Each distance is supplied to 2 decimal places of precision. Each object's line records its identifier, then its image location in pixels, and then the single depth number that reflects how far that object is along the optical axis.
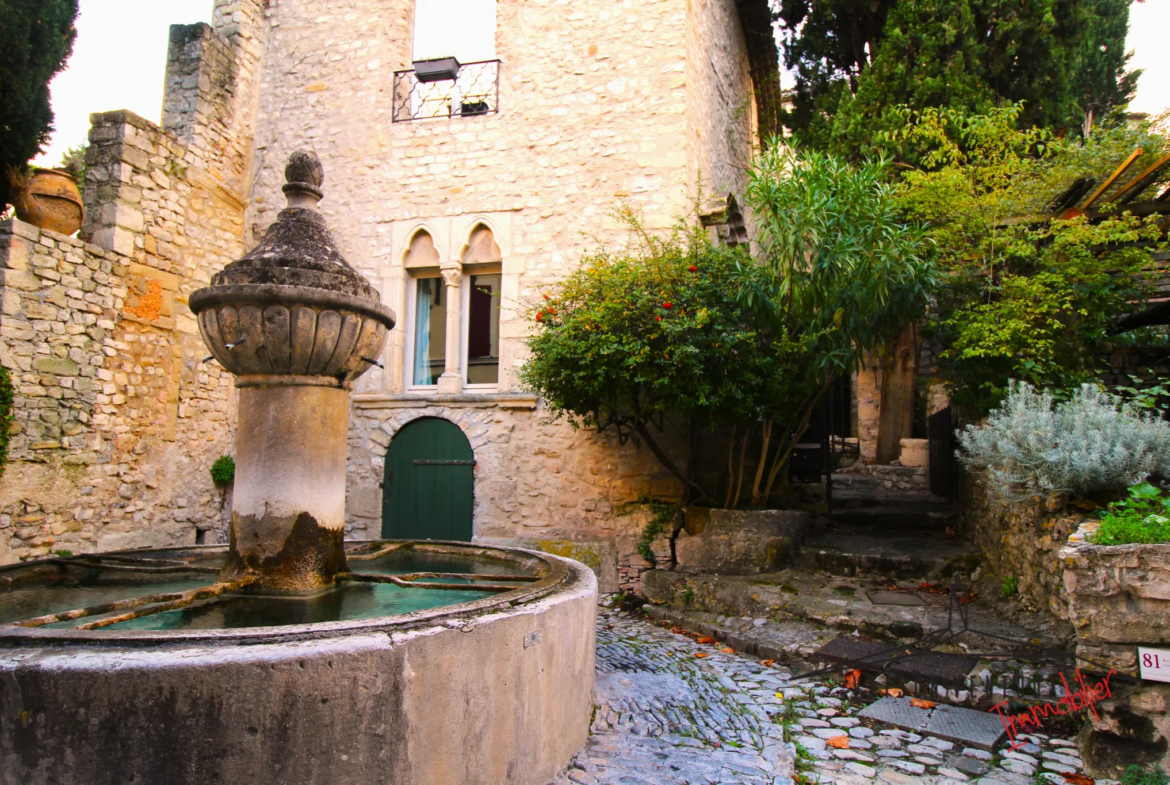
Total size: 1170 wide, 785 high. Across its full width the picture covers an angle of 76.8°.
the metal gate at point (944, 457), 8.42
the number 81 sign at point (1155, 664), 3.25
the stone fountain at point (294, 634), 2.20
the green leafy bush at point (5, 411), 6.62
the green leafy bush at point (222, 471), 8.84
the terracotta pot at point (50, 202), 7.18
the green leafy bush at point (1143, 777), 3.12
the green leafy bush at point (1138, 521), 3.43
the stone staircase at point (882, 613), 4.23
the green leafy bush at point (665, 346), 6.46
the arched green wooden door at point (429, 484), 8.42
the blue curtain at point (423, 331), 9.05
